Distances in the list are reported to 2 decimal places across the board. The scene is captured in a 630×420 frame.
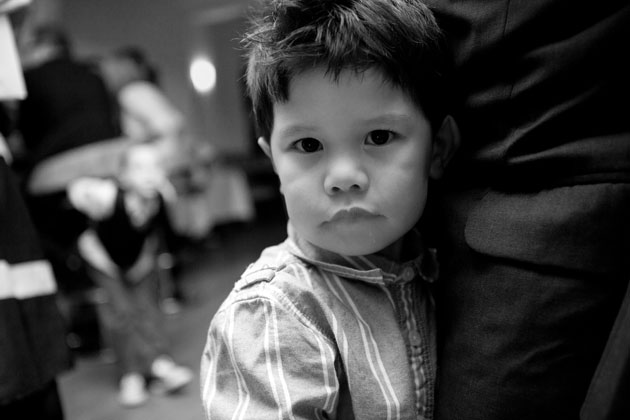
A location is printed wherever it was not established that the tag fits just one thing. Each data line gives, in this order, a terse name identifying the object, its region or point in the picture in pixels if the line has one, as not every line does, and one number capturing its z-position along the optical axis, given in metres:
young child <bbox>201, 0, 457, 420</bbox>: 0.67
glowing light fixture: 5.95
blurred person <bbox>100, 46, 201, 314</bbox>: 2.54
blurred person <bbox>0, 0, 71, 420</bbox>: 0.88
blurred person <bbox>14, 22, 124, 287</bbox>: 2.09
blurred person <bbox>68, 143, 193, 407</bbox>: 2.09
